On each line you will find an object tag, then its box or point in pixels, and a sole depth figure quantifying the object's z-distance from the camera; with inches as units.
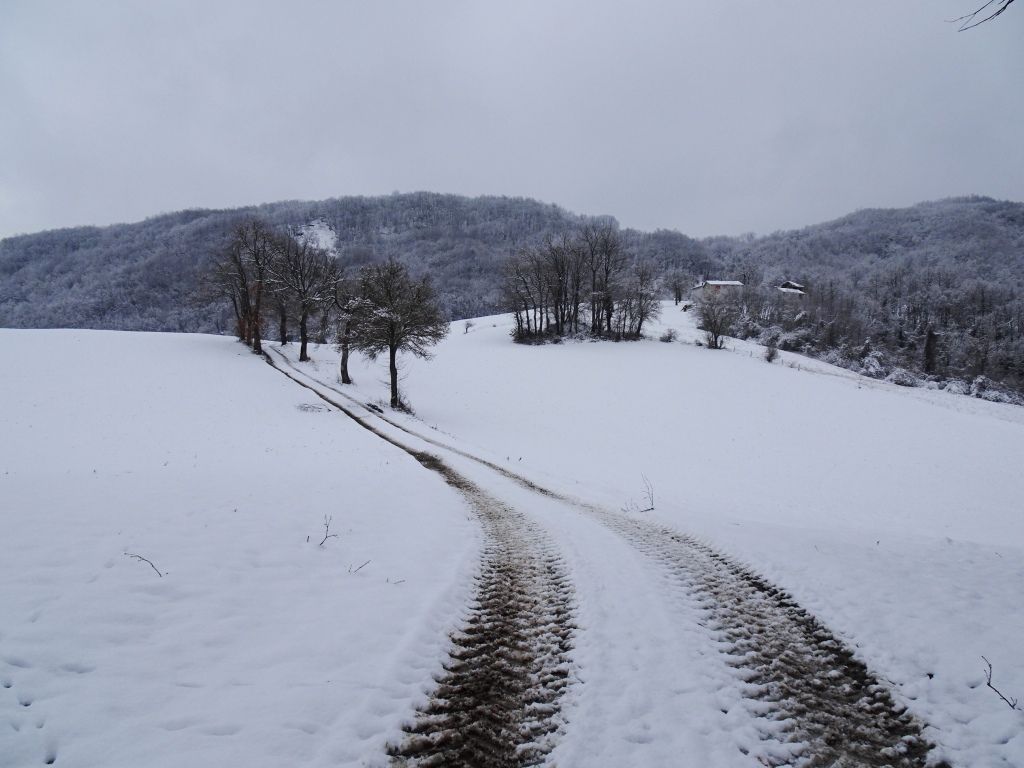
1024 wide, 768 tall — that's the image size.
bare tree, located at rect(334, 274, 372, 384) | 932.3
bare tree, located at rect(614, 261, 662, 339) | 1921.8
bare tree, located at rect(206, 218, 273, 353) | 1357.0
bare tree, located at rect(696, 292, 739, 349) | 1785.2
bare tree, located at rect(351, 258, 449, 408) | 917.8
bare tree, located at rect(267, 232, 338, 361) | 1279.5
